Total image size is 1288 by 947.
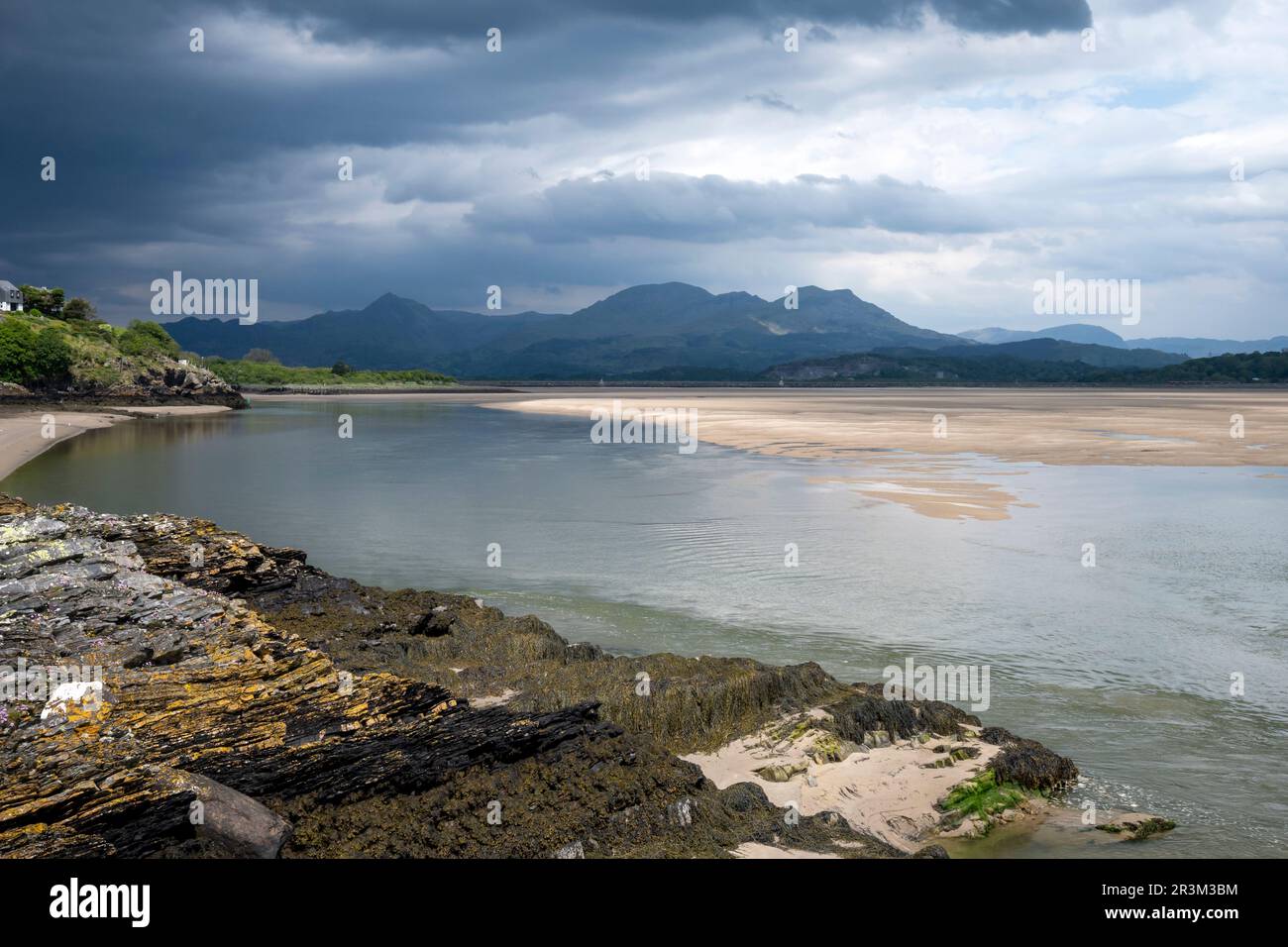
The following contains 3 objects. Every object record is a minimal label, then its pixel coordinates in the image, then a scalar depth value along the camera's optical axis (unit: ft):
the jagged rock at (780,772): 28.58
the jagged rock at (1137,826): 25.57
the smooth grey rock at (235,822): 20.49
